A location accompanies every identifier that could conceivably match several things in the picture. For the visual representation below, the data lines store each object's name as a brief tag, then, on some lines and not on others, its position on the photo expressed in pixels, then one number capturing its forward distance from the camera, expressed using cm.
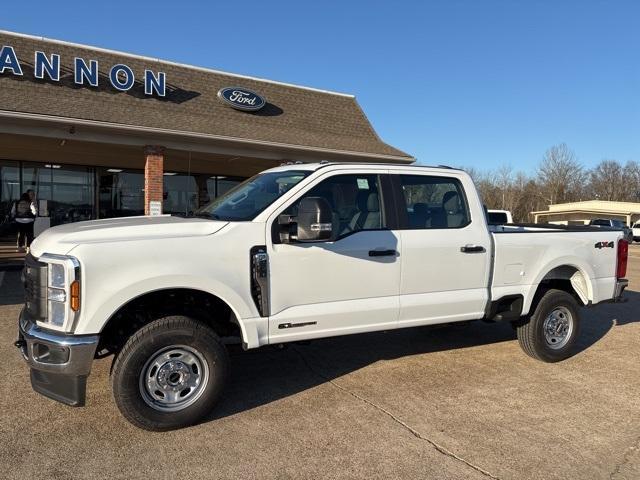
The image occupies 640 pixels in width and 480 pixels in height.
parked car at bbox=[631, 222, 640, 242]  4062
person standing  1244
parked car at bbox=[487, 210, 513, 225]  1281
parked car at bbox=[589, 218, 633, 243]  3771
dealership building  1188
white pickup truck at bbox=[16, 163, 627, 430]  360
